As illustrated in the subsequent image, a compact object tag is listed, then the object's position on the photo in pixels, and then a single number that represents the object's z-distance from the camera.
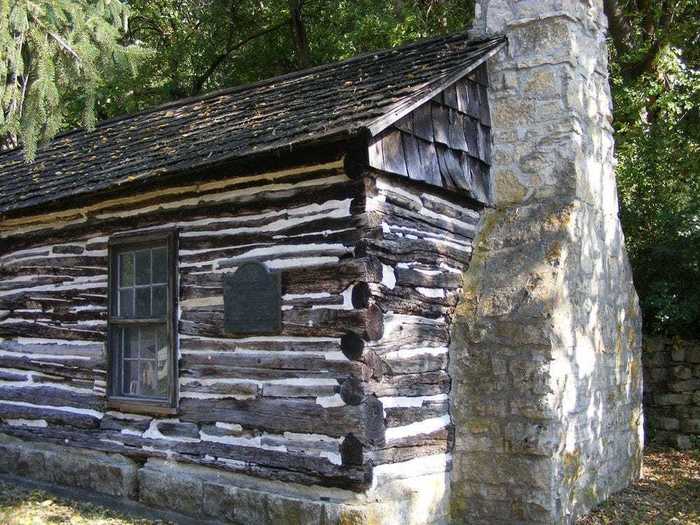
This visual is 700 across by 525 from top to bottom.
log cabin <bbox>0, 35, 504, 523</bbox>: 5.87
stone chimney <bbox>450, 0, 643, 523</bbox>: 6.35
